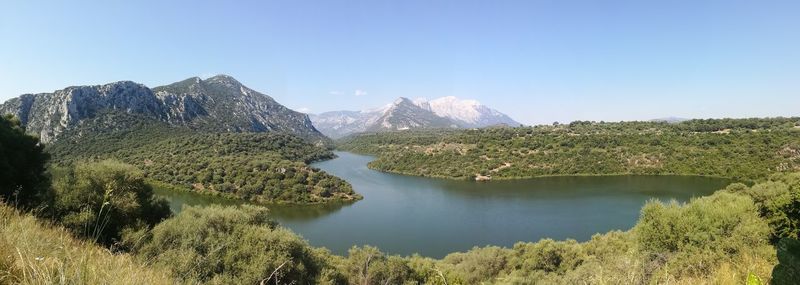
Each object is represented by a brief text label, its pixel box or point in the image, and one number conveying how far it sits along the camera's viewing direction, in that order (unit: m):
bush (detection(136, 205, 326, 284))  12.59
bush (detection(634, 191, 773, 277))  13.38
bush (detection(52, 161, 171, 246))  14.45
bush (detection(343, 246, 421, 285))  17.28
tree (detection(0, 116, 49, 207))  15.37
